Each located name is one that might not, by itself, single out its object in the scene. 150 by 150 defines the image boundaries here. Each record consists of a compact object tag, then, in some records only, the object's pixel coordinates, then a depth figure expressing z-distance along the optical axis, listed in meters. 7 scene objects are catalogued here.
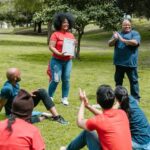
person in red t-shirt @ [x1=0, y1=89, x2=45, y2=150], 4.75
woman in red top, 10.13
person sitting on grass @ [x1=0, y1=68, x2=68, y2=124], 8.11
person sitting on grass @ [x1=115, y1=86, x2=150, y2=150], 6.18
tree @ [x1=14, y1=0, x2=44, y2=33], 43.13
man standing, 10.47
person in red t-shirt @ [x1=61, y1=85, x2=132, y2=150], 5.48
